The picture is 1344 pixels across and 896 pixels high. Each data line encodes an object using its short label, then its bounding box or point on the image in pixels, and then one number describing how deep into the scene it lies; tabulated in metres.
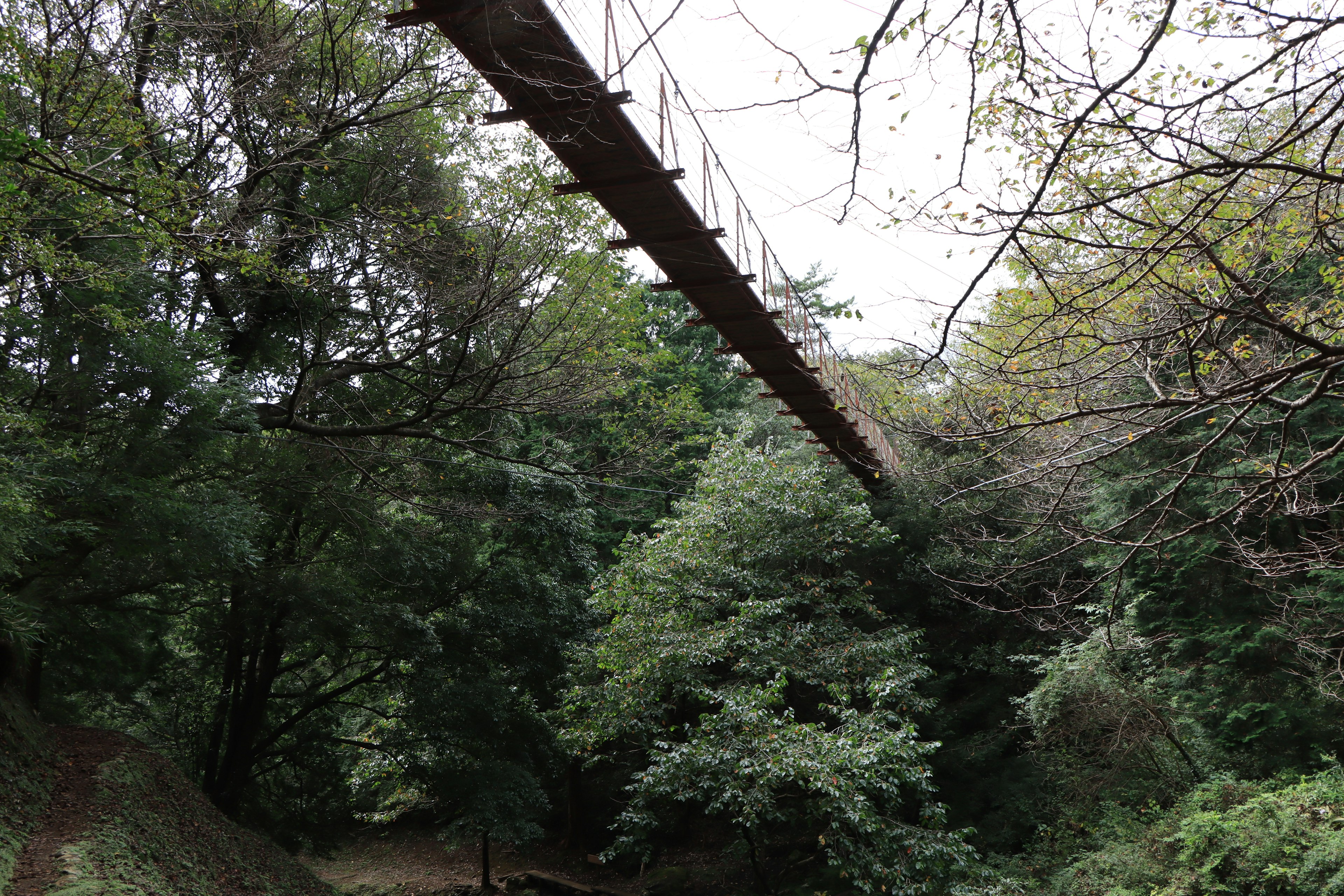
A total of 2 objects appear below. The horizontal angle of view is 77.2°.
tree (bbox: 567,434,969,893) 8.52
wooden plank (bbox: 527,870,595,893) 12.08
